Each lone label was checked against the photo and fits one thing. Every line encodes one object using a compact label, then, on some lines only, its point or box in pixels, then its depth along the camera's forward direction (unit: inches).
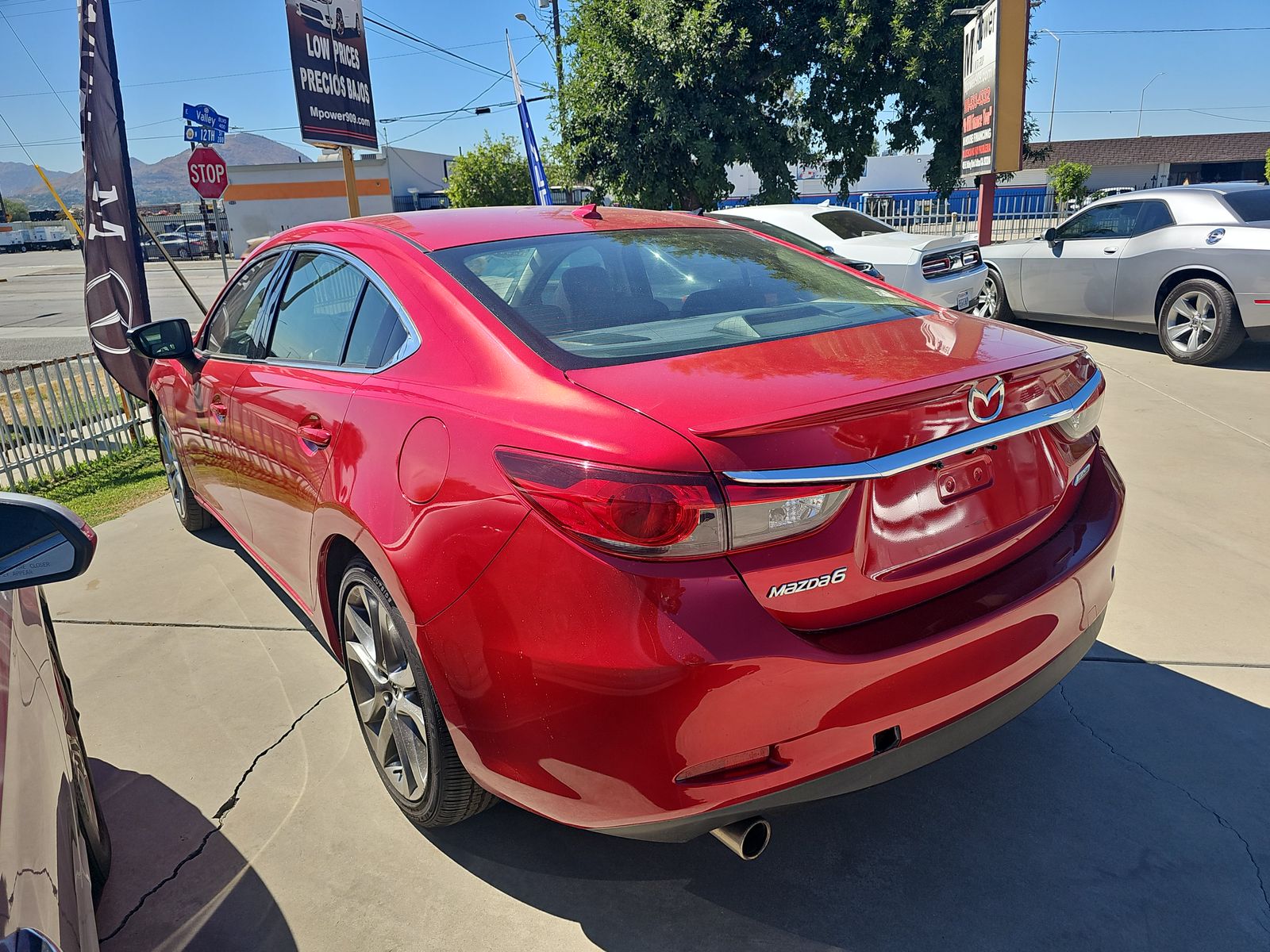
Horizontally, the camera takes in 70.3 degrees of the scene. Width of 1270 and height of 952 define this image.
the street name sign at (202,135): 542.9
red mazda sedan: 69.8
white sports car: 349.4
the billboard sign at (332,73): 535.8
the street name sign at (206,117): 539.8
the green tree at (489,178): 1491.1
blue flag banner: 658.8
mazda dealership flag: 270.7
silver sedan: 299.6
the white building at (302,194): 2033.7
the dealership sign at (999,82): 502.3
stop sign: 574.9
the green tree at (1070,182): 1429.6
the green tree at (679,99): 686.5
